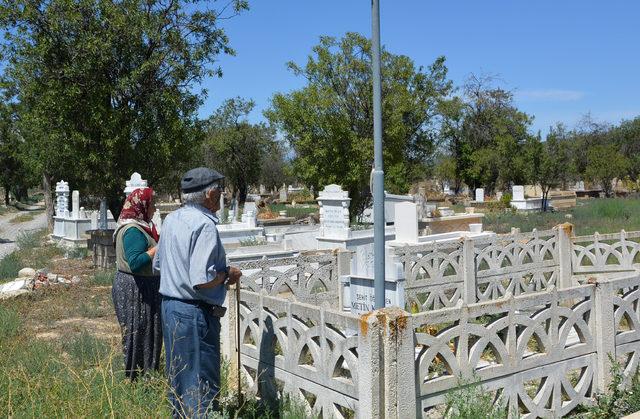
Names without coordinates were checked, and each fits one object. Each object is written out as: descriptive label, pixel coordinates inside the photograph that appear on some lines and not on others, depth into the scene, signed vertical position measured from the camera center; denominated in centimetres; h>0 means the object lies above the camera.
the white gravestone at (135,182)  1549 +40
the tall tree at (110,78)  1539 +294
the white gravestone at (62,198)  2644 +11
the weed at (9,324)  772 -149
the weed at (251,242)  1872 -130
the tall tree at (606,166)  5325 +187
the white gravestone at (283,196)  6080 +1
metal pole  748 +24
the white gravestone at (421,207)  2462 -55
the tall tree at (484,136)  5275 +464
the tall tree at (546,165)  4050 +158
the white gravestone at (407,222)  1445 -63
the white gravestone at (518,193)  4152 -11
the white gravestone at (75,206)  2535 -24
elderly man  402 -57
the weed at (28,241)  2383 -152
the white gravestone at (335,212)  1808 -47
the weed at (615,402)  490 -159
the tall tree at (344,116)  2950 +357
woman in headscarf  503 -70
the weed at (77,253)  1984 -161
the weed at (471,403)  404 -132
